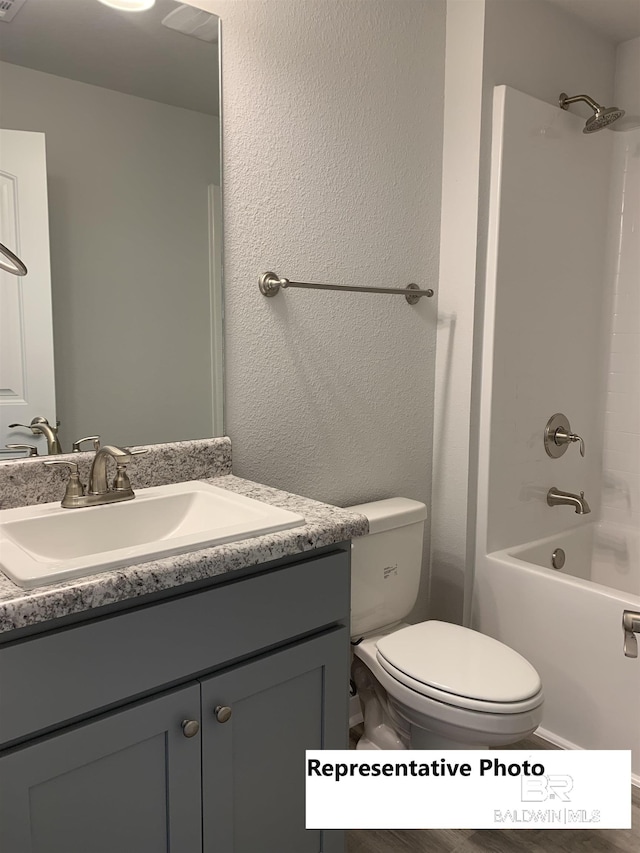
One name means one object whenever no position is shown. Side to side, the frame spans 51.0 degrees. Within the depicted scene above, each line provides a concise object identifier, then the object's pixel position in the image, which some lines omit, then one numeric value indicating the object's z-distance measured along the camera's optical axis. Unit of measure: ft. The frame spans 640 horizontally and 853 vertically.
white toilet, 4.98
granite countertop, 3.06
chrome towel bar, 5.77
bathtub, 6.18
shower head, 6.79
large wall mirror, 4.52
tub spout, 7.48
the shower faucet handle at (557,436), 7.72
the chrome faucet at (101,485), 4.50
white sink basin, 3.39
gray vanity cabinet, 3.18
